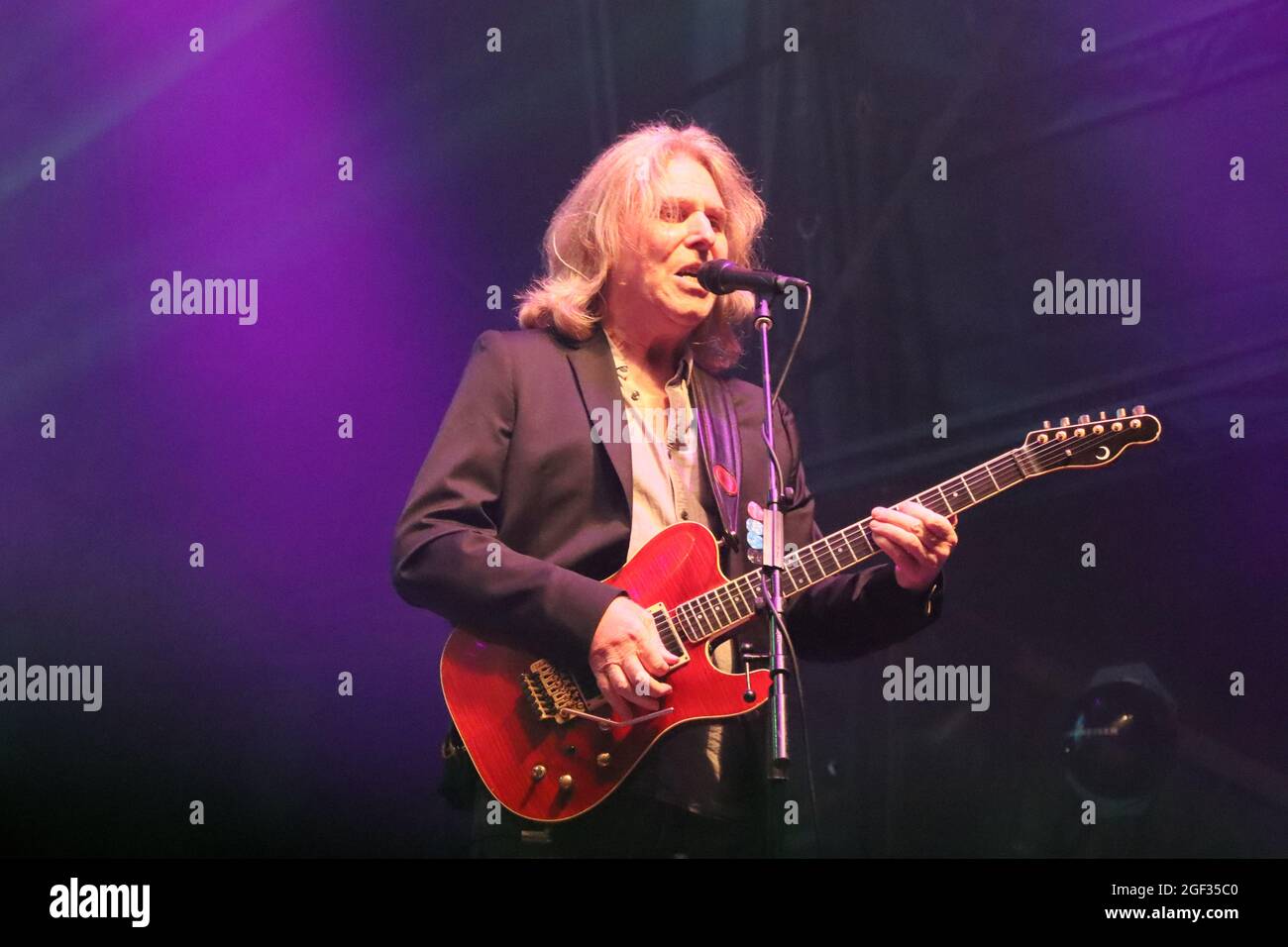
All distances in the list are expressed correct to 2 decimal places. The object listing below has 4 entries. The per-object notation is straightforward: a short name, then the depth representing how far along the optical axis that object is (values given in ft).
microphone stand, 8.80
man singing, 10.08
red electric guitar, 10.05
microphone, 9.64
